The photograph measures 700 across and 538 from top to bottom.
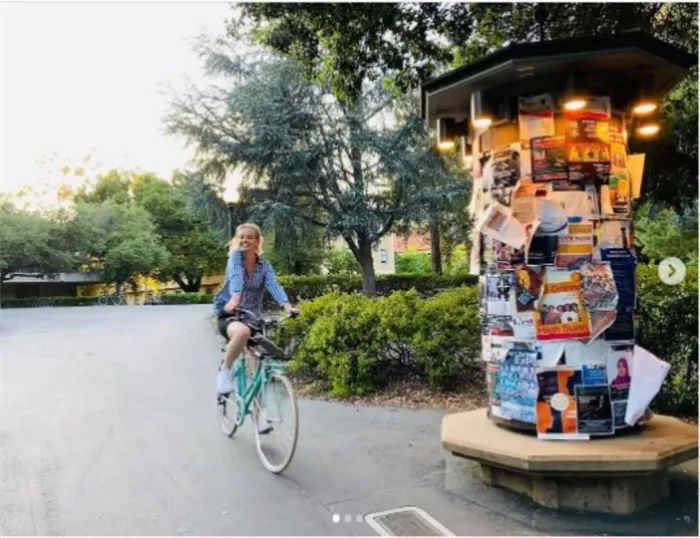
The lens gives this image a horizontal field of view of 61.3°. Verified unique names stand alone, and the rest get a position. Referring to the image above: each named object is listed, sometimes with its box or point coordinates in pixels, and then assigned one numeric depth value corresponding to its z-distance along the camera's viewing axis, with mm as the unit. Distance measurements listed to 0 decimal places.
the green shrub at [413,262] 28562
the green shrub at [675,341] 4547
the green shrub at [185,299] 32781
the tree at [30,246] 29453
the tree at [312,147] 16875
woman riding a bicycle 4195
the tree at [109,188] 40406
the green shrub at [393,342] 5836
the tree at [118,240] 33438
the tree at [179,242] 37844
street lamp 17953
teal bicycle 3875
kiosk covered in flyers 3352
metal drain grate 3025
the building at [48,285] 32188
